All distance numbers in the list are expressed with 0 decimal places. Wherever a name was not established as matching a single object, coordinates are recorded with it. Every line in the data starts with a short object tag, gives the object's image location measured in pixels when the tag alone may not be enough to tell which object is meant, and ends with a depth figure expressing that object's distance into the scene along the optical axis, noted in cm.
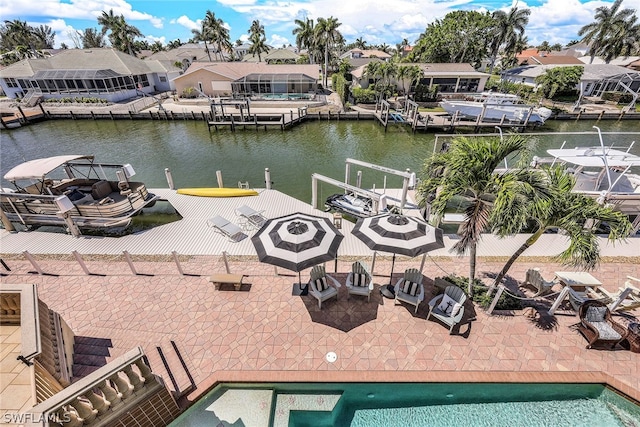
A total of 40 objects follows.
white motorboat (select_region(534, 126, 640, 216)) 1365
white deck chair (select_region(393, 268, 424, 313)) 868
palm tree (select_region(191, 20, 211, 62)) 5862
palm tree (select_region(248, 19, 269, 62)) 5994
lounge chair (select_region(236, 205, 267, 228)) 1420
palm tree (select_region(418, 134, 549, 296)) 679
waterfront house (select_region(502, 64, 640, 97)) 4344
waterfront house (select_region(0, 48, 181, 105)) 4050
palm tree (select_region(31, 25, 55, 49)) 7026
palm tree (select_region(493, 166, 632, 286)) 662
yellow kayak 1675
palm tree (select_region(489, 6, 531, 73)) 5241
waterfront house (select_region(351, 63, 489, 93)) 4562
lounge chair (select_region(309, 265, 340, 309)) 884
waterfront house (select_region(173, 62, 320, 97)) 4331
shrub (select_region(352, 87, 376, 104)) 4200
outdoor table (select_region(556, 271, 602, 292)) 898
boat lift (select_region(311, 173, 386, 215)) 1432
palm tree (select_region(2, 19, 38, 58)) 6241
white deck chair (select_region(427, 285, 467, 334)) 796
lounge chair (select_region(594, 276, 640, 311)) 832
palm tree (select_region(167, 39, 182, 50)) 10056
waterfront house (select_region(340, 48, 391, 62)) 8872
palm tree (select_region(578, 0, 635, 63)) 4916
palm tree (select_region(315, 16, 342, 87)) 4578
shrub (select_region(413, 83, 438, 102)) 4303
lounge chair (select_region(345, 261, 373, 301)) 905
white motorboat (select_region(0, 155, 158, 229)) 1321
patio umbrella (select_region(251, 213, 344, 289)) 768
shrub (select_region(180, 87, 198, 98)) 4494
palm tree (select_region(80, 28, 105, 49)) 8612
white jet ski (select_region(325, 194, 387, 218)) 1591
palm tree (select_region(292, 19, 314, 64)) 5134
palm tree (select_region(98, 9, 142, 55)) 5828
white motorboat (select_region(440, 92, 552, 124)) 3291
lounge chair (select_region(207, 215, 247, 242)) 1298
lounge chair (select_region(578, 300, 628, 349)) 759
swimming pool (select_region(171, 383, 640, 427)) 653
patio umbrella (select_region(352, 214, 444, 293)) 801
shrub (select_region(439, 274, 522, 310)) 899
